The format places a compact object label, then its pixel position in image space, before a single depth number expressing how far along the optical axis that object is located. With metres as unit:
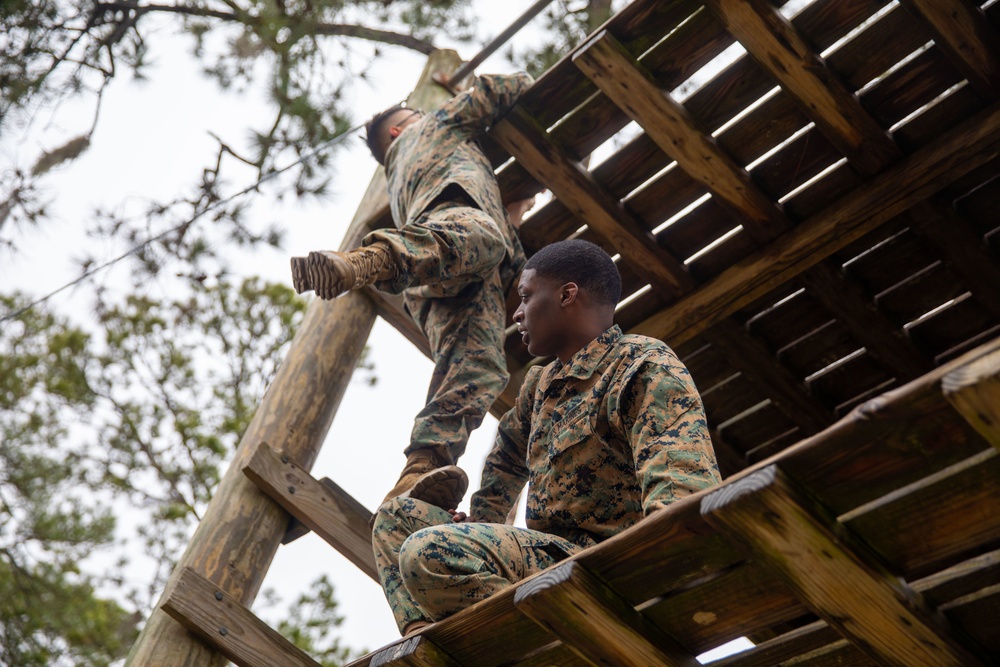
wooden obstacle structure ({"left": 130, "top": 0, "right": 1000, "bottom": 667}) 4.68
